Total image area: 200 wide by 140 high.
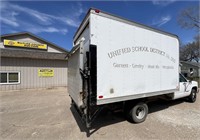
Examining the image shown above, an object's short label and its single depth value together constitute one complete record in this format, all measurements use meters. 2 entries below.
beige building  10.59
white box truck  3.33
